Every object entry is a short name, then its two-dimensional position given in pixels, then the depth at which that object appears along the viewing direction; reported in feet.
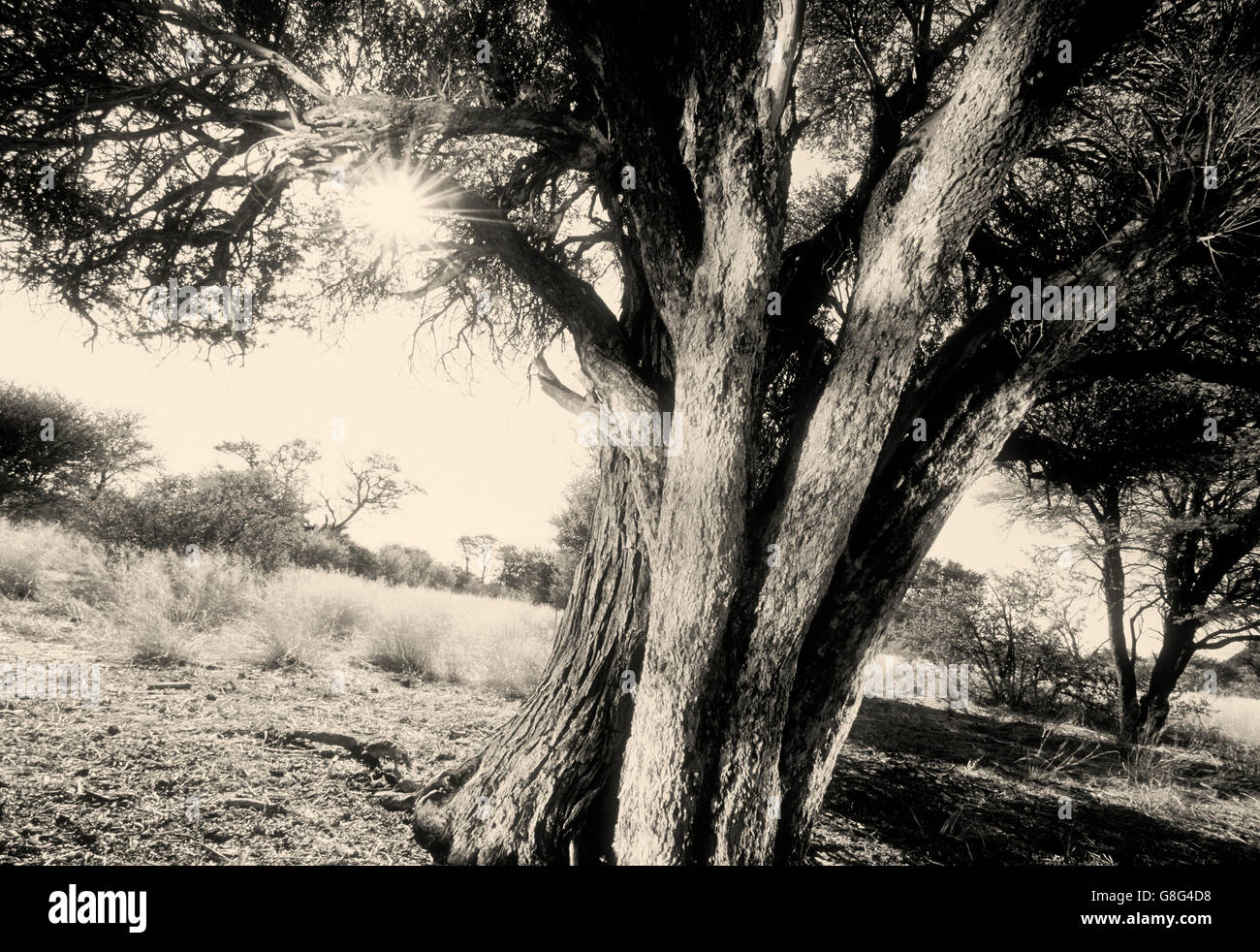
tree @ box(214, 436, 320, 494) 67.67
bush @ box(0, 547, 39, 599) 24.50
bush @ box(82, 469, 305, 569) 34.32
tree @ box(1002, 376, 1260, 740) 12.27
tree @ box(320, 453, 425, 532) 96.48
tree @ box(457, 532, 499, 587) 121.30
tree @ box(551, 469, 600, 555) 52.44
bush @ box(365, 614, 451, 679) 22.06
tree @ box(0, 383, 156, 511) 39.06
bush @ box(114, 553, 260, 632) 20.44
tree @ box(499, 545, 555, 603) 82.36
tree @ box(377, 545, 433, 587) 94.73
